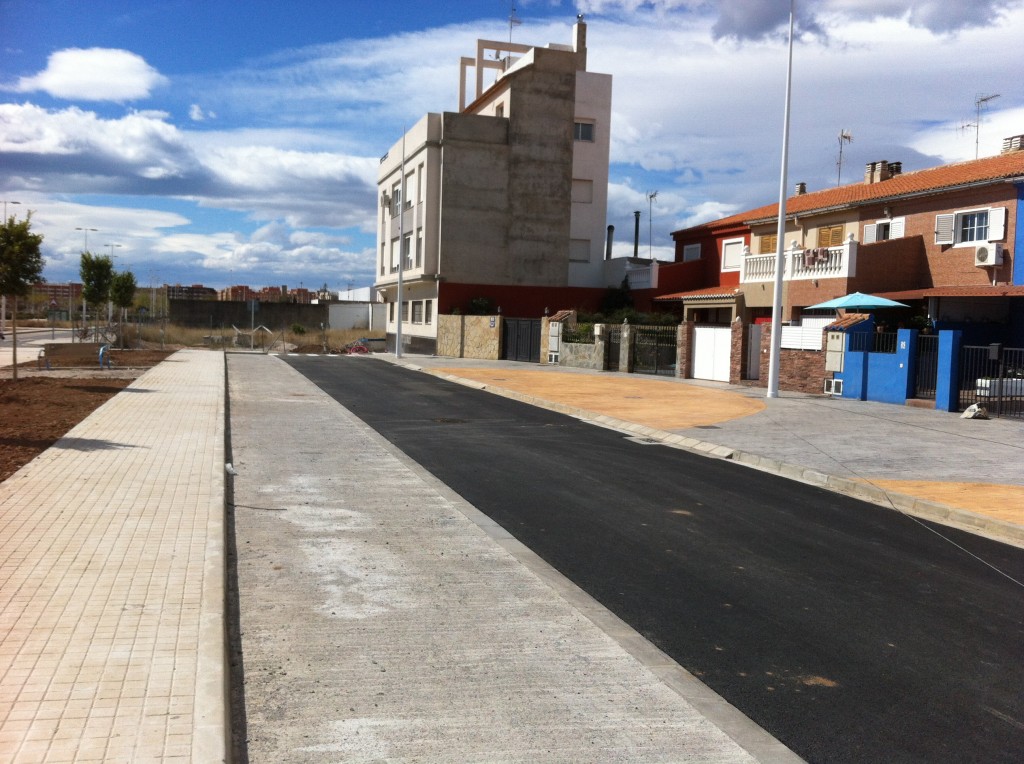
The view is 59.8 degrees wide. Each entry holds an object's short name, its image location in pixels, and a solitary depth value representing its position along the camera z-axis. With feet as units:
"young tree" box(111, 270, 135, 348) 148.66
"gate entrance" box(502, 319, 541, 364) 126.45
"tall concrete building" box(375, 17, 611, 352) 151.43
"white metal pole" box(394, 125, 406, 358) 137.56
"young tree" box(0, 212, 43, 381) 58.75
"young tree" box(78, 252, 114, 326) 136.87
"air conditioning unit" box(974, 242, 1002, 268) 84.38
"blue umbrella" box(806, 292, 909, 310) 80.02
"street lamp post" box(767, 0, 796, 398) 71.15
